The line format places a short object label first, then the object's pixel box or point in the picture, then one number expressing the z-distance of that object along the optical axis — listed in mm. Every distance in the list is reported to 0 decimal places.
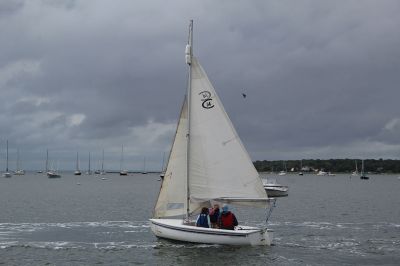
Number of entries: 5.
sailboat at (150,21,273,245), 35969
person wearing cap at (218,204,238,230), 35938
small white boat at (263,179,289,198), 101250
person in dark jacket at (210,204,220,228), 36469
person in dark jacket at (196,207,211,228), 35969
